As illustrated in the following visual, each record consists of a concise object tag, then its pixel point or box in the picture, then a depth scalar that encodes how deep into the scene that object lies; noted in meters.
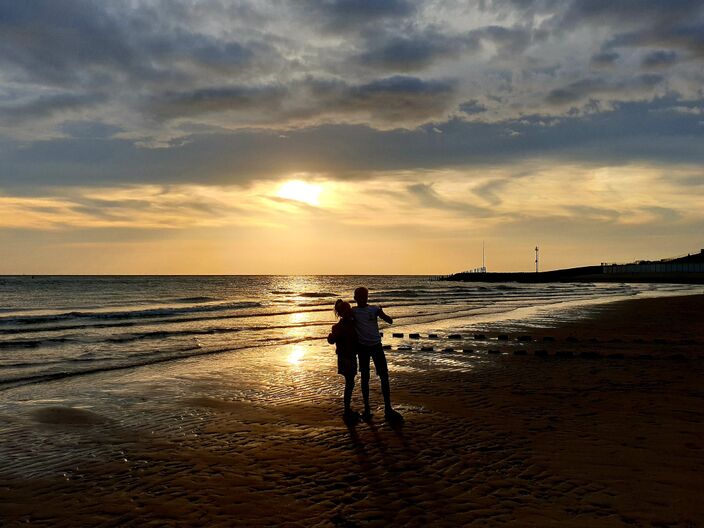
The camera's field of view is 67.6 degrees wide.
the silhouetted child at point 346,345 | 8.74
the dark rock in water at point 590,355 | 14.96
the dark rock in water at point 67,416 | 9.18
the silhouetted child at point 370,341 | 8.70
